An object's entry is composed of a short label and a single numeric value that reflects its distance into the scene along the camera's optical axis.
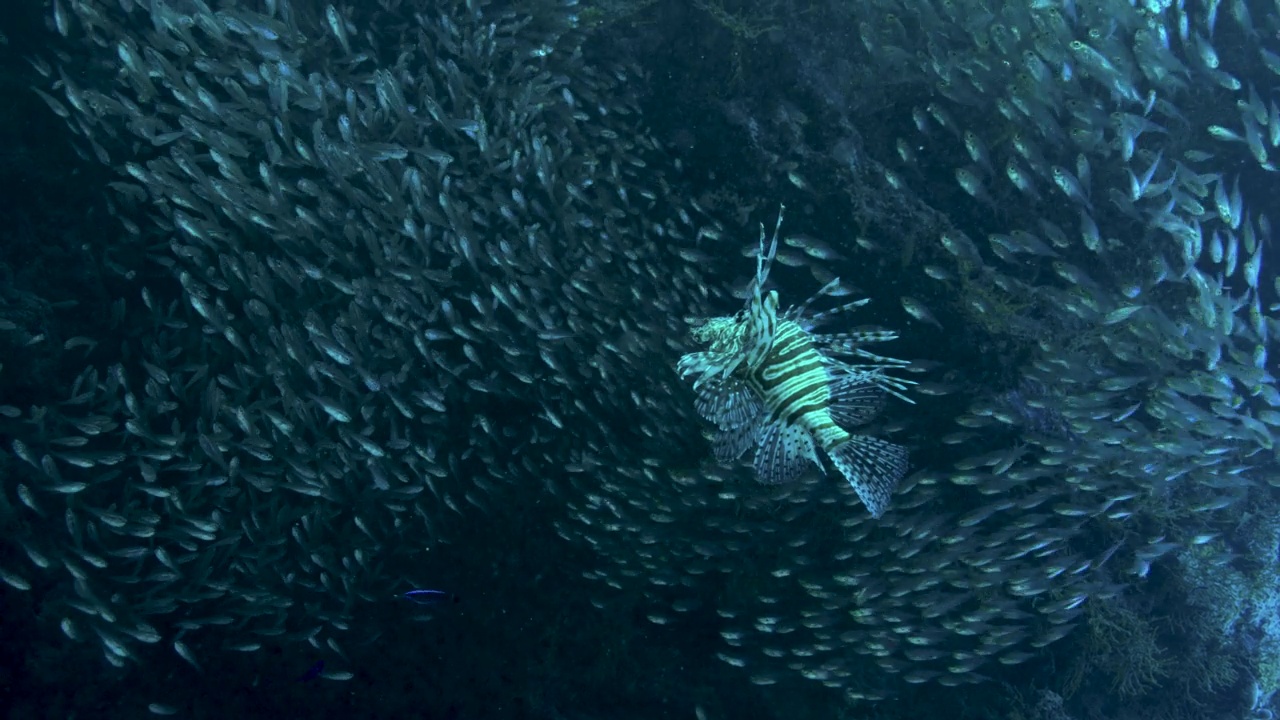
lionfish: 3.34
